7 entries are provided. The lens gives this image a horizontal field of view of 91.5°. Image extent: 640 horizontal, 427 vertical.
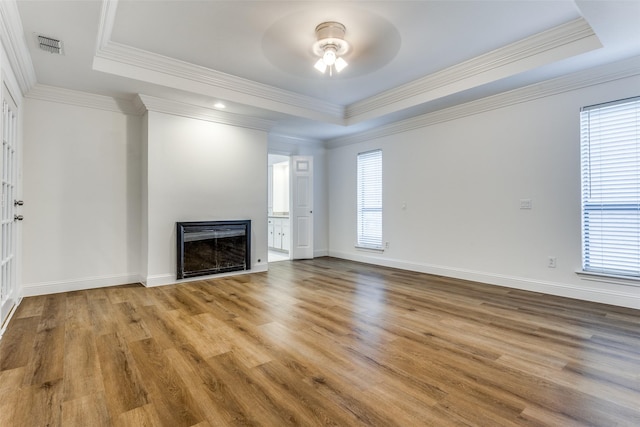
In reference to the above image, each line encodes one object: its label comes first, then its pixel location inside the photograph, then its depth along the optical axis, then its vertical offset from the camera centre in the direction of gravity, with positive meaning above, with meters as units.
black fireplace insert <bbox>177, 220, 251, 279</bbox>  4.47 -0.54
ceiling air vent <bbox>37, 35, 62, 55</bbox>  2.86 +1.57
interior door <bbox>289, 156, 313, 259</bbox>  6.52 +0.10
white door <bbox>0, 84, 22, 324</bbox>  2.85 +0.05
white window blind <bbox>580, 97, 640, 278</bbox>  3.27 +0.27
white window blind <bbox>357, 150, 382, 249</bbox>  5.94 +0.24
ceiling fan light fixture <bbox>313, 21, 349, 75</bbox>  2.99 +1.71
